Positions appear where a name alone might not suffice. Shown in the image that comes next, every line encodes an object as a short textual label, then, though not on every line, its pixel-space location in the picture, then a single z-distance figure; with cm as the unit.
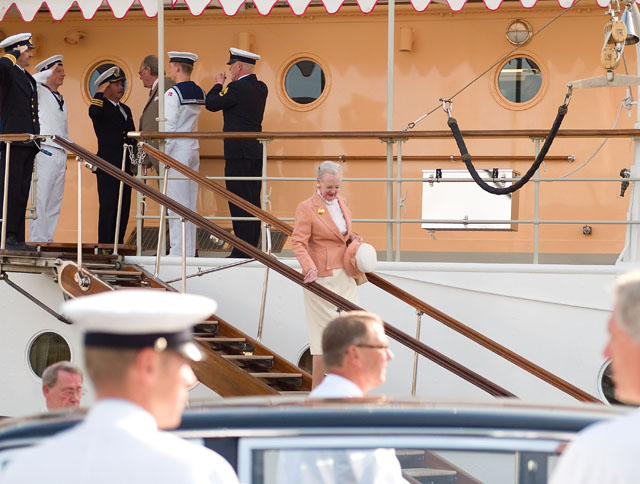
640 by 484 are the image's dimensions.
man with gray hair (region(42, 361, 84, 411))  949
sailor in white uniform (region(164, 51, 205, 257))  1777
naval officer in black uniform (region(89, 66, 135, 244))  1827
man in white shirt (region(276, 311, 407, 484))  685
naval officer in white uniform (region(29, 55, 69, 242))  1775
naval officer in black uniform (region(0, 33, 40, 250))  1555
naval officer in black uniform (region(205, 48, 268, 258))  1747
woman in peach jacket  1277
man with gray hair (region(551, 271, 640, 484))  368
